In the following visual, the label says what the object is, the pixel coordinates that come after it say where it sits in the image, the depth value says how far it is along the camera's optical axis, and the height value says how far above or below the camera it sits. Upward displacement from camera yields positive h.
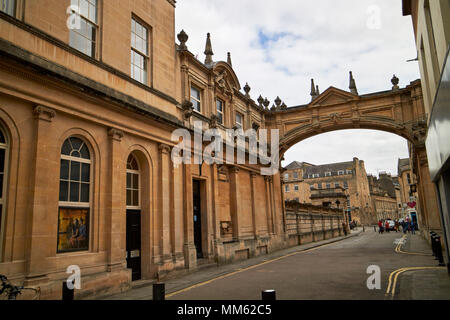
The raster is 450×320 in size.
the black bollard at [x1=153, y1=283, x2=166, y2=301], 5.16 -0.94
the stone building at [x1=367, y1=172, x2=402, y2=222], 88.18 +5.42
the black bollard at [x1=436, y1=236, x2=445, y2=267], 12.44 -1.35
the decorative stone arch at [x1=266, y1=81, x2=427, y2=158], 20.33 +6.41
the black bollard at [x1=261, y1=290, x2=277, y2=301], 4.25 -0.89
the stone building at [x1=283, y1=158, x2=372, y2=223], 74.81 +8.40
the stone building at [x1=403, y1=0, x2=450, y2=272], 5.82 +2.35
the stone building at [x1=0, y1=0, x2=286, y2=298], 7.77 +2.26
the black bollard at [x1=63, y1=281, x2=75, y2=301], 5.45 -0.98
